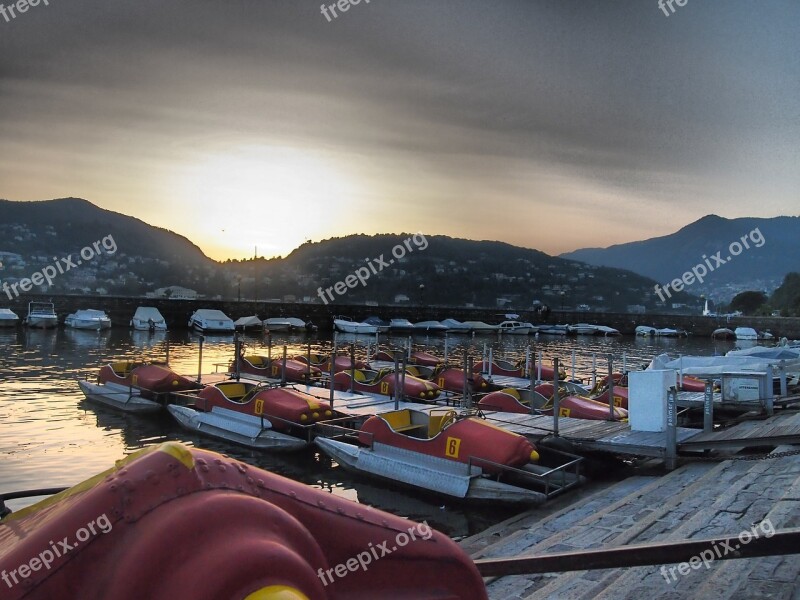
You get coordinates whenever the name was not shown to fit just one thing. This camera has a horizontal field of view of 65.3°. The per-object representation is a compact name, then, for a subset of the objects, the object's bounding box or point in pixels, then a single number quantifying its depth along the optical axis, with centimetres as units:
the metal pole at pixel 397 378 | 2209
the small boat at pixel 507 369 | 3594
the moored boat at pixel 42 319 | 7381
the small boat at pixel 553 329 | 10781
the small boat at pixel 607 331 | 10425
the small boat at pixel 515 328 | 10712
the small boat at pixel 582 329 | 10519
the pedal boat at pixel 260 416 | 2081
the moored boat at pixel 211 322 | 8141
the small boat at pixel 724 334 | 9848
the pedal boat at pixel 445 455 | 1527
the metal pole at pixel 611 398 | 2003
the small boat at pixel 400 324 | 9869
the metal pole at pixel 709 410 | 1731
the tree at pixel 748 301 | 14238
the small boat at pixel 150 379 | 2688
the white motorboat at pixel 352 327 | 9081
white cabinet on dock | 1695
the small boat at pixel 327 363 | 3385
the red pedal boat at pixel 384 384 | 2531
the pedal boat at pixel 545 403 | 2069
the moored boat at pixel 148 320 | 8131
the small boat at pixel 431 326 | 10138
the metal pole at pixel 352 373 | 2748
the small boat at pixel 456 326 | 10356
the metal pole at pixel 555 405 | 1750
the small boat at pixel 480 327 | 10492
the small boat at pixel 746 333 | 9369
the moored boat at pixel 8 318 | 7325
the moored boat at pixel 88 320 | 7525
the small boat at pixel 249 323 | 9087
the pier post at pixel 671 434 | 1500
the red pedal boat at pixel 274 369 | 3253
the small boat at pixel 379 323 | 9726
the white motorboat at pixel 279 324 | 9086
